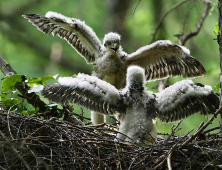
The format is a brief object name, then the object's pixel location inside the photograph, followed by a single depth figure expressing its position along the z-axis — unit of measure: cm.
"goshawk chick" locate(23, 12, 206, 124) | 1140
